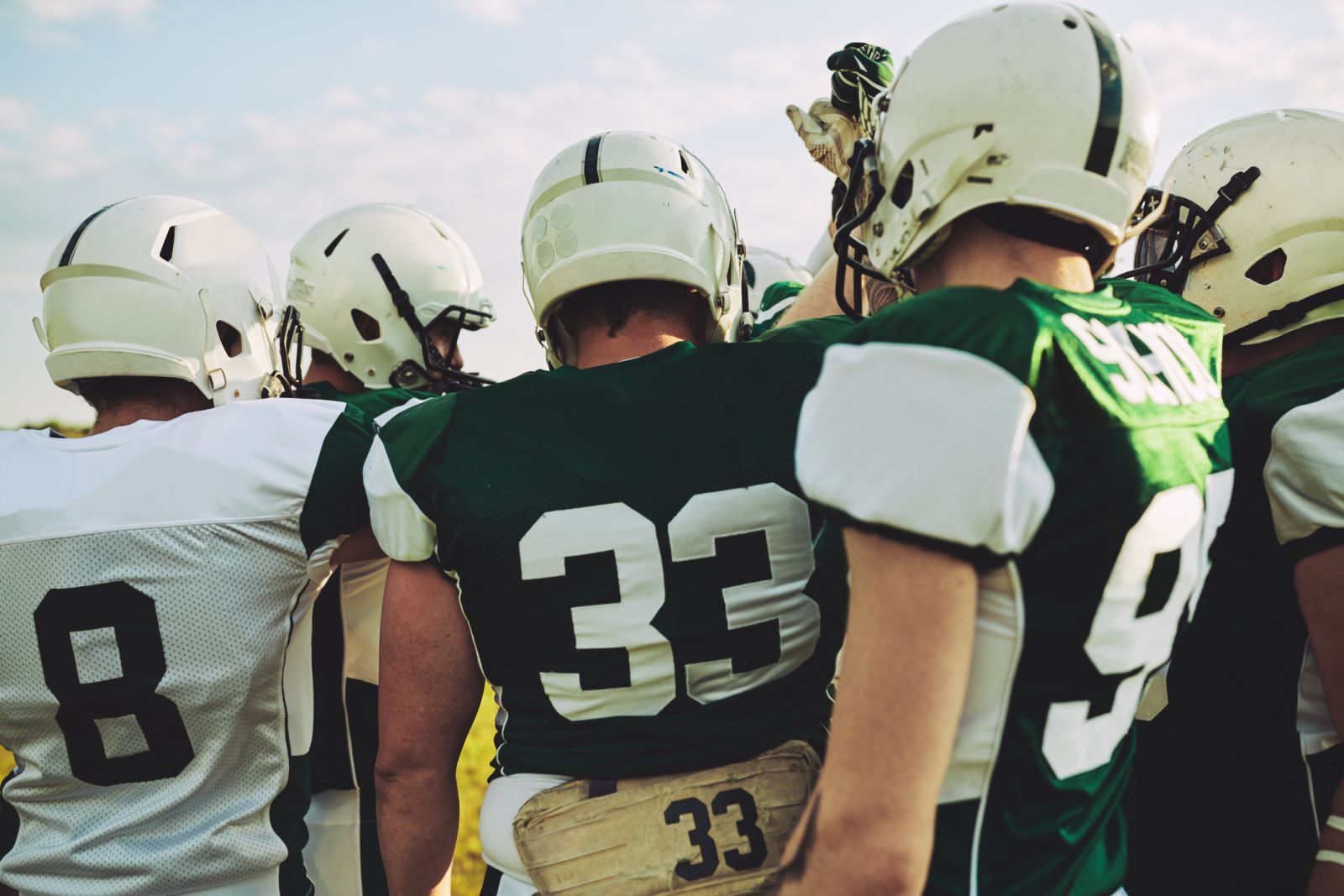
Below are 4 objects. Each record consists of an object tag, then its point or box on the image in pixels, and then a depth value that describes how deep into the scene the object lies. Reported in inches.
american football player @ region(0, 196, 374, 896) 84.2
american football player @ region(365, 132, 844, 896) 68.2
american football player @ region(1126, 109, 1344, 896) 76.5
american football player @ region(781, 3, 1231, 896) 46.7
